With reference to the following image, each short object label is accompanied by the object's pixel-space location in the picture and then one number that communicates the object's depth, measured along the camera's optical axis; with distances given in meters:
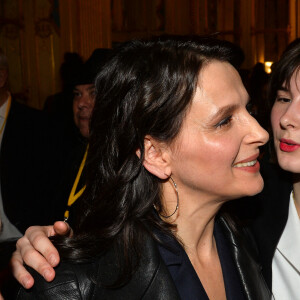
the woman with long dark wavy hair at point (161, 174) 1.45
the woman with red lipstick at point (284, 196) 1.81
